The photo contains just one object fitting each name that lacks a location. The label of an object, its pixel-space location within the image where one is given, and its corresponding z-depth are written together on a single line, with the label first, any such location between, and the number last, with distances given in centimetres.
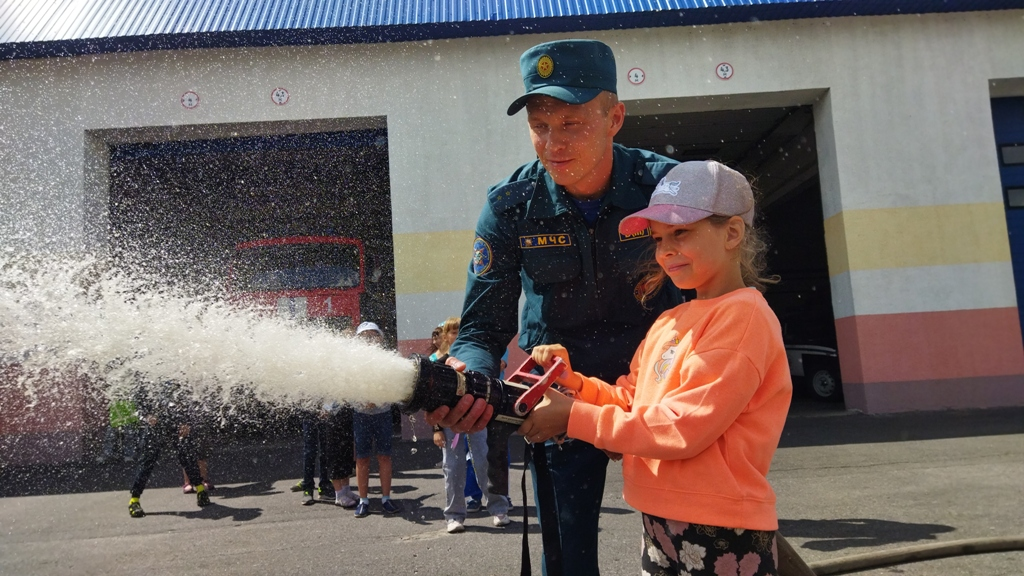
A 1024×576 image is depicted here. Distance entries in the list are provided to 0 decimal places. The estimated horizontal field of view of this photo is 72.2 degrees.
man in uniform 253
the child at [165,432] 678
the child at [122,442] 991
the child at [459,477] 581
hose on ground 357
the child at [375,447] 658
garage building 1045
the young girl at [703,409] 194
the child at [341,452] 688
